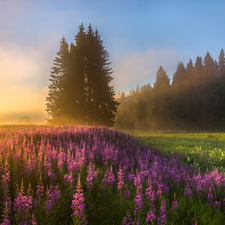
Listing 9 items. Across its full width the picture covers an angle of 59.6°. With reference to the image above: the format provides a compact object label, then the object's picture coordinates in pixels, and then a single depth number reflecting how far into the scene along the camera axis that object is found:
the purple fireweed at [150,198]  2.83
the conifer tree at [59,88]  26.62
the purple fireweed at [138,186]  2.90
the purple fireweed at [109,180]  3.41
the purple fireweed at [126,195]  3.11
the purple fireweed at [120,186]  3.14
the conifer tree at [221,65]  54.83
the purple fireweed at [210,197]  3.34
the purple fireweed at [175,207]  2.86
